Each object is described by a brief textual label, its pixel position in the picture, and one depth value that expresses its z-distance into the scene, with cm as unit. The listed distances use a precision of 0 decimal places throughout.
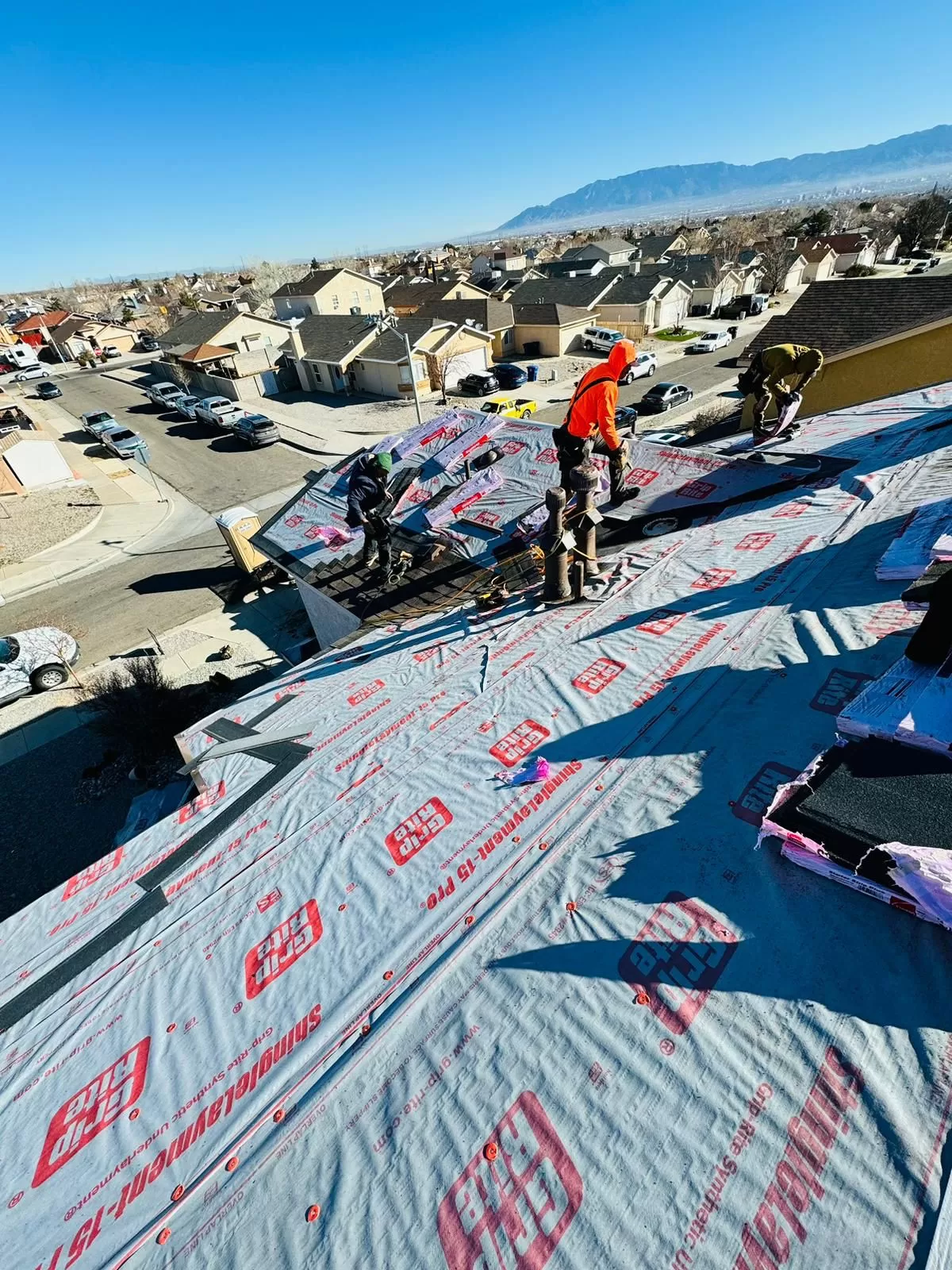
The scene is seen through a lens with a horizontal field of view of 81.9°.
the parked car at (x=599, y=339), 4334
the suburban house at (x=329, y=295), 5431
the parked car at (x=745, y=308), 5203
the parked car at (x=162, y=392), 4253
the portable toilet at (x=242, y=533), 1927
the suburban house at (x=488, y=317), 4262
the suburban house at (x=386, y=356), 3719
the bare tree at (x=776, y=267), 5797
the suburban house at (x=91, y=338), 6575
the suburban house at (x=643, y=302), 4619
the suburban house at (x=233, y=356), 4162
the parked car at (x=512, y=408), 3025
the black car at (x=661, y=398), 3050
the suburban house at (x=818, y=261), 6034
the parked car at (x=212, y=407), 3569
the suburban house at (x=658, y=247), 6862
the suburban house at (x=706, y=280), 5178
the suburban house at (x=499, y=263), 7900
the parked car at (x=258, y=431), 3253
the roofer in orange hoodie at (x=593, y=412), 805
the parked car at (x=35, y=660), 1531
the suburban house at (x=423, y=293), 4925
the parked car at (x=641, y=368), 3625
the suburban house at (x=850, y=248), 6178
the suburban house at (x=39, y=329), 7112
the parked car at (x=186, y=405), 3872
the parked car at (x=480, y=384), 3666
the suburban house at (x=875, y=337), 1525
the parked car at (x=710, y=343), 4166
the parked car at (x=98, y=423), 3653
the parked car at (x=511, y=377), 3781
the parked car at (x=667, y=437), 1899
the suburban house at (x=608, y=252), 6912
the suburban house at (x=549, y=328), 4266
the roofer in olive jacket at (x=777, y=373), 1288
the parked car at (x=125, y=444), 3238
